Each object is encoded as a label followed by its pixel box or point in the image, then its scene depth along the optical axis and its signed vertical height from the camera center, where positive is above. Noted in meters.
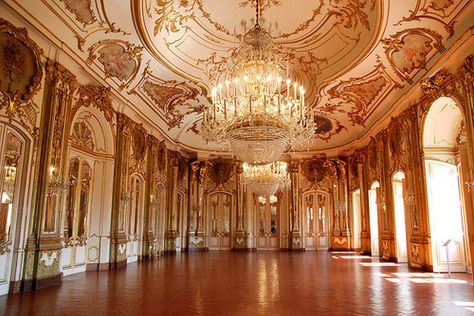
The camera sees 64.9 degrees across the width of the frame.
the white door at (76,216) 9.30 +0.28
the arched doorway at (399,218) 12.30 +0.31
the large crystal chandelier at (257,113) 6.88 +2.19
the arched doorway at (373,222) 14.84 +0.23
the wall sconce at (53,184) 7.79 +0.88
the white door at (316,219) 18.14 +0.42
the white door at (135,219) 11.87 +0.25
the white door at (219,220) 18.22 +0.36
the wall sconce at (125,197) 10.95 +0.88
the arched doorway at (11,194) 6.60 +0.59
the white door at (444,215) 9.67 +0.34
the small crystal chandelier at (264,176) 13.45 +1.83
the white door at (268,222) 18.39 +0.27
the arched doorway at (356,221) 17.28 +0.31
